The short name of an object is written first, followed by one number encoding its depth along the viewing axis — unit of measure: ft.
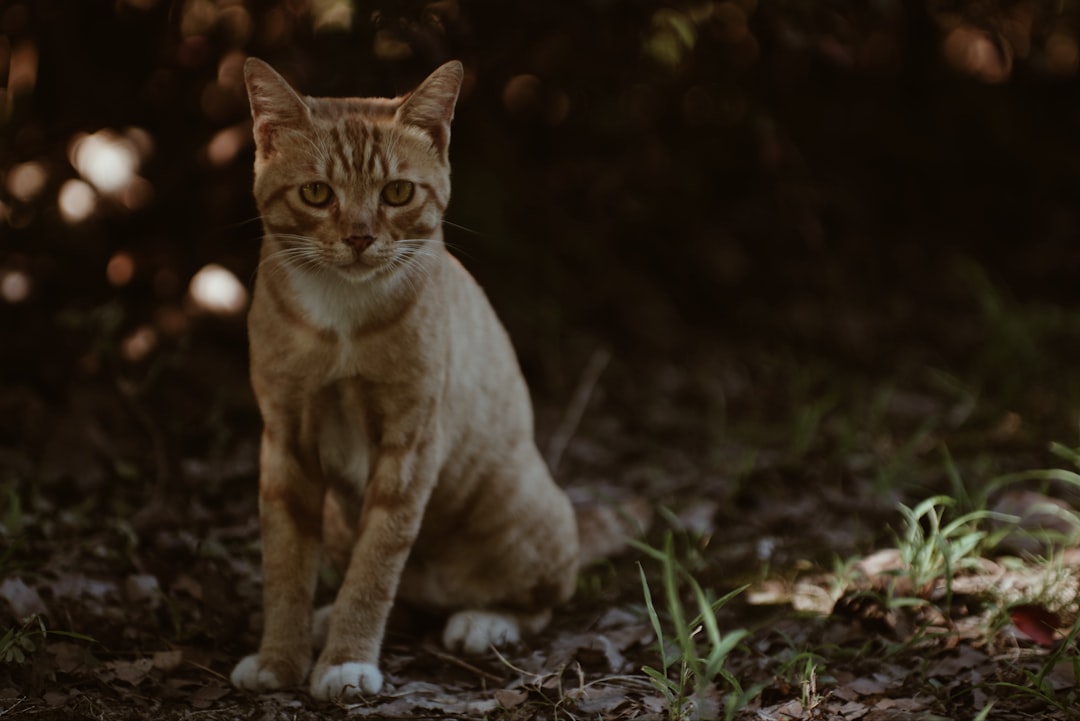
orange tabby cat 17.87
